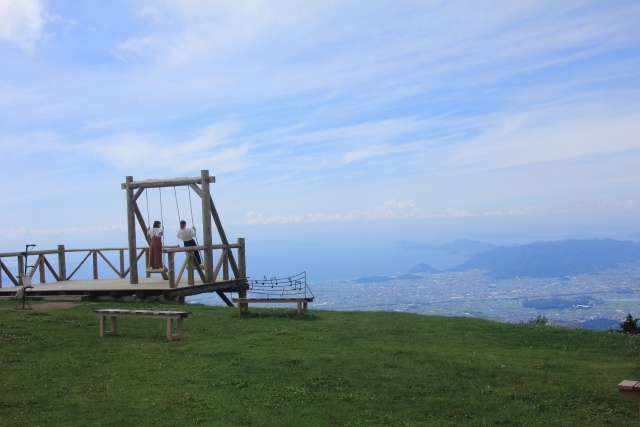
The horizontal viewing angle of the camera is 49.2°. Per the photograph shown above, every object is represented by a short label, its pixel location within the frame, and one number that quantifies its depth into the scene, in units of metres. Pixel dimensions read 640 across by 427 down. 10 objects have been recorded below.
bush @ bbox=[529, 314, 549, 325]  17.67
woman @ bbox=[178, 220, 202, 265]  22.72
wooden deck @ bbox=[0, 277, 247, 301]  20.95
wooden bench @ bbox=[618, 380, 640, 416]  7.71
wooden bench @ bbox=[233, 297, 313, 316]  17.02
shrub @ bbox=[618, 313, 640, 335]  15.94
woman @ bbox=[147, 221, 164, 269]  22.83
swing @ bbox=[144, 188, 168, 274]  22.75
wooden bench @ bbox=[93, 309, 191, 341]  13.74
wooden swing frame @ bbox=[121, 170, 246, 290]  21.95
